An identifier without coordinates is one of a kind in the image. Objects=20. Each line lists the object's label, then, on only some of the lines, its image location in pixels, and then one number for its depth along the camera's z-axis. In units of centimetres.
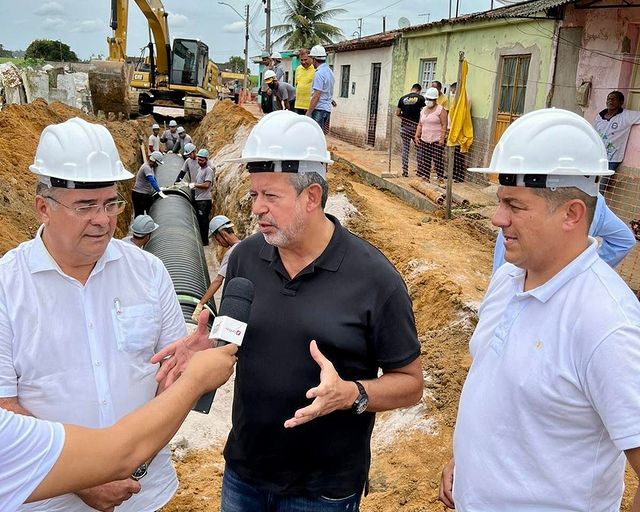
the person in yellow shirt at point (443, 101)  1338
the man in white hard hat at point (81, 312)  236
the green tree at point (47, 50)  6381
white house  2016
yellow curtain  1241
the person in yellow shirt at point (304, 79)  1291
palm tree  4161
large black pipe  845
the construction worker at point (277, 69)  1878
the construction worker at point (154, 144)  1895
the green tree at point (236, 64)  9934
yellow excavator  2127
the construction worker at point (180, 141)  2038
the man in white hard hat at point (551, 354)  183
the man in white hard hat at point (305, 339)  246
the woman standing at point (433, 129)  1287
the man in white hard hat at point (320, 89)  1127
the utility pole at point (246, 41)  4481
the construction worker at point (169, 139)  2070
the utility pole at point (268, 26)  3741
